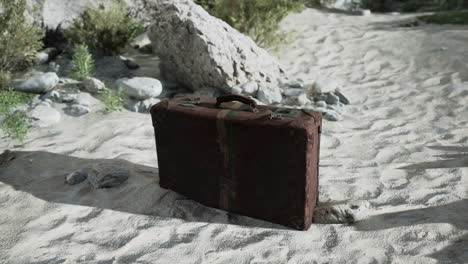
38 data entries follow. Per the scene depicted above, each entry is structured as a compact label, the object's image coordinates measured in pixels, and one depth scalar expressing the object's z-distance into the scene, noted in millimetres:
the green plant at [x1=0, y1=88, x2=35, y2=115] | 4617
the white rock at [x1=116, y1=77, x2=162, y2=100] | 5039
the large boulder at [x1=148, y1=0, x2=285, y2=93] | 5199
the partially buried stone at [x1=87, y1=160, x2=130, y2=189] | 3221
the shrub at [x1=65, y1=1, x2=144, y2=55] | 6276
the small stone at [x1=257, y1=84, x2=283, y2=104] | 5160
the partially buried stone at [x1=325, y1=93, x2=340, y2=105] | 5209
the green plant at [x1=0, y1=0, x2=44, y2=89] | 5156
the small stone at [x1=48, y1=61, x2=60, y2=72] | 5906
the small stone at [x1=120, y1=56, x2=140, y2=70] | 6211
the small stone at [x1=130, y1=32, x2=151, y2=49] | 7531
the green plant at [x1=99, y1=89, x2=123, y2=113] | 4723
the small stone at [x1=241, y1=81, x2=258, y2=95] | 5254
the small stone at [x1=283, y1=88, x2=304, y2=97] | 5264
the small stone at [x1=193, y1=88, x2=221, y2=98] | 5295
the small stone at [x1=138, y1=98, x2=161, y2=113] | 4949
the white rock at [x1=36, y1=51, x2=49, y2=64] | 6089
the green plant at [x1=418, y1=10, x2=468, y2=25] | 8023
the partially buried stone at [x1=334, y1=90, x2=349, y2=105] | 5272
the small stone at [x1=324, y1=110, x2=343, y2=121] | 4773
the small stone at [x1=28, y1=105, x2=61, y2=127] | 4465
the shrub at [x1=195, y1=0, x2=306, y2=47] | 6578
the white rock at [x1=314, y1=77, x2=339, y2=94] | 5355
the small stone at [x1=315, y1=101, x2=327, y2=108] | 5080
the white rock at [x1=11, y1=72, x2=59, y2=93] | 5078
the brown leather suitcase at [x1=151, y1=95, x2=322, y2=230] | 2533
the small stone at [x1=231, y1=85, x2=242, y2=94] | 5238
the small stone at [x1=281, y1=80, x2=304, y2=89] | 5590
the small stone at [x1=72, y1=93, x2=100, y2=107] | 4870
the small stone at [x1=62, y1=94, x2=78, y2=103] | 4930
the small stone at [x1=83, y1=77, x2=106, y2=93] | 5211
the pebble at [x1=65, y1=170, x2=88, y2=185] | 3294
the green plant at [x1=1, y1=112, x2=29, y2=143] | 3954
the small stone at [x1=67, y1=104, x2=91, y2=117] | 4676
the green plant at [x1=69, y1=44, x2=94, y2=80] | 5414
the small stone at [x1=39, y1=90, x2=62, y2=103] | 4973
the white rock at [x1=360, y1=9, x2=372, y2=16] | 10168
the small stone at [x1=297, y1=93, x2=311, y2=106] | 5141
